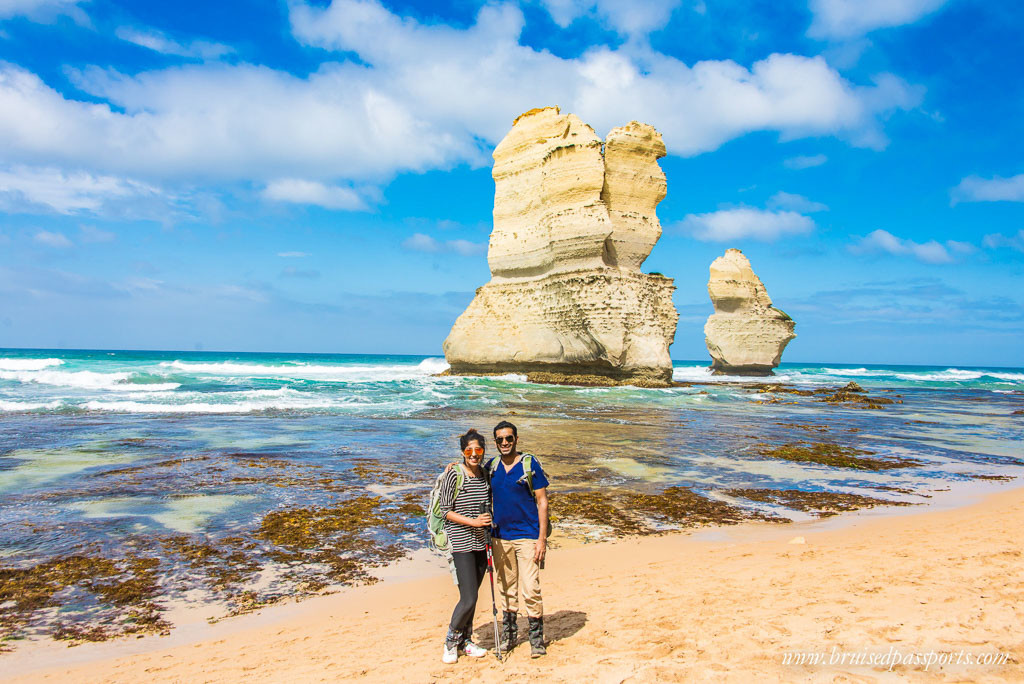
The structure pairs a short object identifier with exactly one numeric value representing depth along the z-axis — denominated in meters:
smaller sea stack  49.41
